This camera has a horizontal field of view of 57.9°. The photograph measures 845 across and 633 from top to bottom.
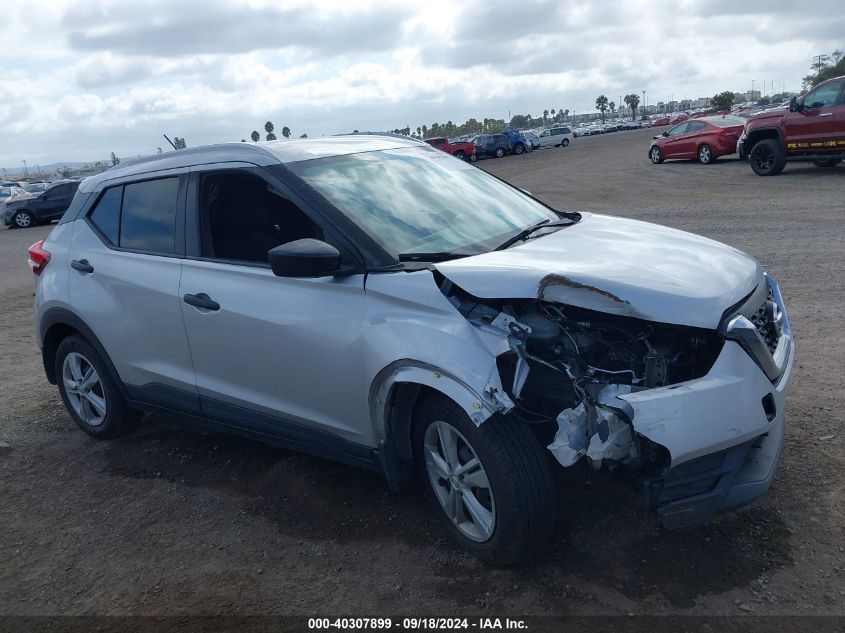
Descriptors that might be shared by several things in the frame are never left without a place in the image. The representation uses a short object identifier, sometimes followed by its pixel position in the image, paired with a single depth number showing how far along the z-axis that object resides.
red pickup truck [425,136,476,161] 44.84
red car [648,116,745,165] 24.36
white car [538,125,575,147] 58.78
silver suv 3.02
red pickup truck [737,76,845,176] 16.59
